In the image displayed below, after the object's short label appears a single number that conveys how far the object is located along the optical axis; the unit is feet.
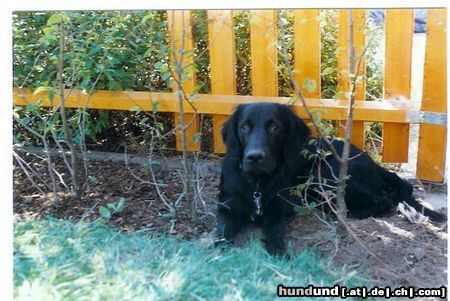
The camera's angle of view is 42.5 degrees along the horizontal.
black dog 9.25
